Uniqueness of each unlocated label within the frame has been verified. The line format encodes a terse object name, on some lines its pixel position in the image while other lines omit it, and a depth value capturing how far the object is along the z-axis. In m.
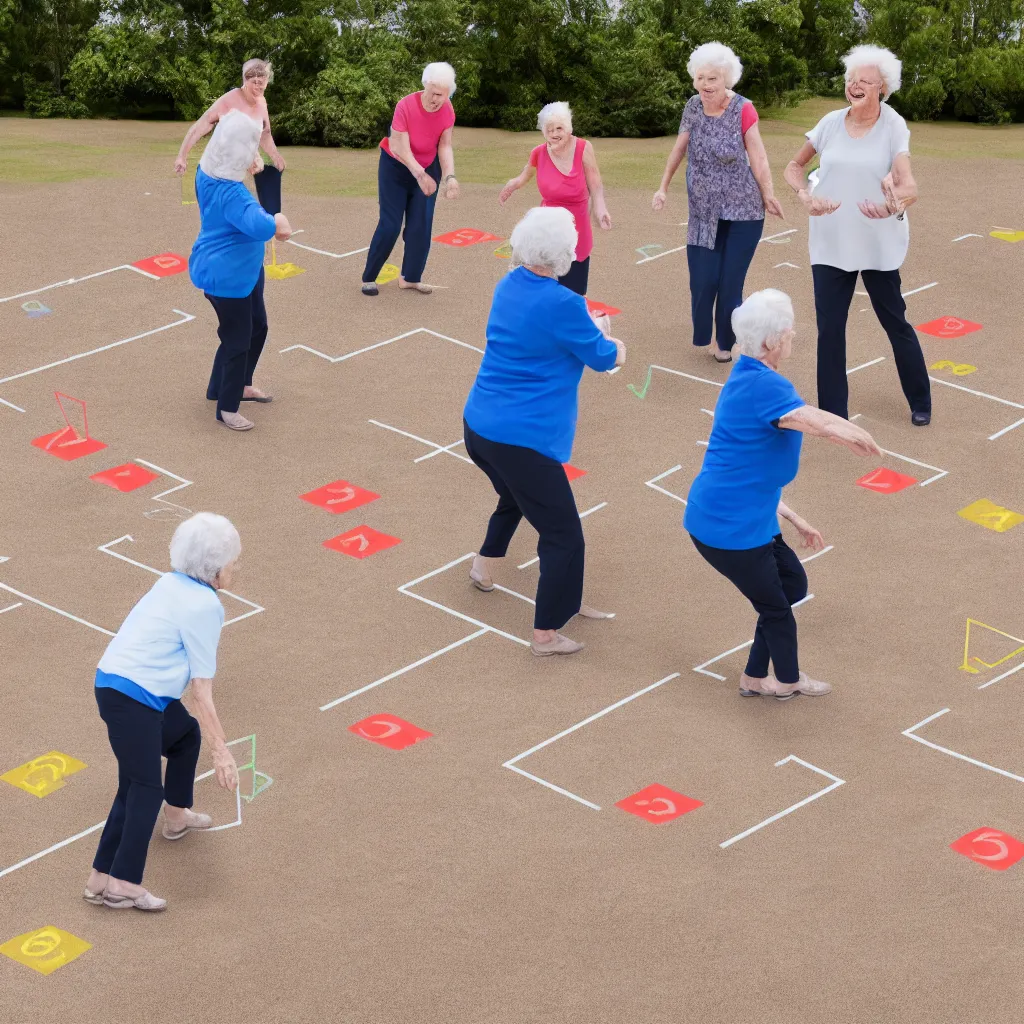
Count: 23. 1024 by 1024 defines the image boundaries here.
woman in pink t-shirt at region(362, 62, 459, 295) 18.53
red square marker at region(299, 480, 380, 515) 15.00
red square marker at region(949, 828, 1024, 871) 10.80
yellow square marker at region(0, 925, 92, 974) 9.93
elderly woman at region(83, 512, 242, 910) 9.87
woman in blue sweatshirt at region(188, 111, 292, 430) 15.36
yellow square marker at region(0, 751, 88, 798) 11.41
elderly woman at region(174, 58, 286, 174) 17.85
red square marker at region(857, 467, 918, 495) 15.35
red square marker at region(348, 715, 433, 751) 11.98
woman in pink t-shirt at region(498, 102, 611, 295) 16.98
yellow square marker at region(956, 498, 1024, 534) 14.71
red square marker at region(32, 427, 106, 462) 15.75
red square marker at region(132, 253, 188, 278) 19.54
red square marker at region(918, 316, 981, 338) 18.39
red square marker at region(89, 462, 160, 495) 15.25
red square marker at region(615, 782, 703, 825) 11.26
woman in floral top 16.71
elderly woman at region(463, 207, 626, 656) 12.28
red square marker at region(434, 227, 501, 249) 20.69
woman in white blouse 15.31
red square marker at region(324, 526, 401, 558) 14.33
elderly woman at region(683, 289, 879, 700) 11.43
